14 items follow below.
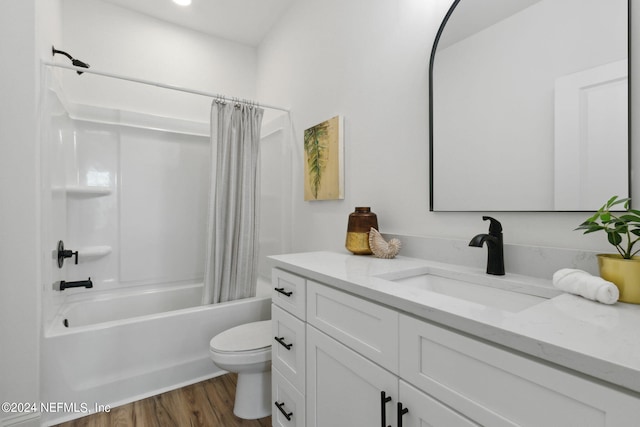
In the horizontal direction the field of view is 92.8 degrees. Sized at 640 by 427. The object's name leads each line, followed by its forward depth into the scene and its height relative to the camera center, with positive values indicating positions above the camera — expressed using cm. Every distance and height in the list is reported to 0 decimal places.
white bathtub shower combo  164 -28
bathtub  156 -79
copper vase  148 -8
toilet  152 -77
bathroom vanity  48 -29
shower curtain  204 +5
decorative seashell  137 -15
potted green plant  70 -12
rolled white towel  69 -18
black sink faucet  101 -12
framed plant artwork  184 +34
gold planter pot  70 -15
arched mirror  86 +36
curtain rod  163 +82
